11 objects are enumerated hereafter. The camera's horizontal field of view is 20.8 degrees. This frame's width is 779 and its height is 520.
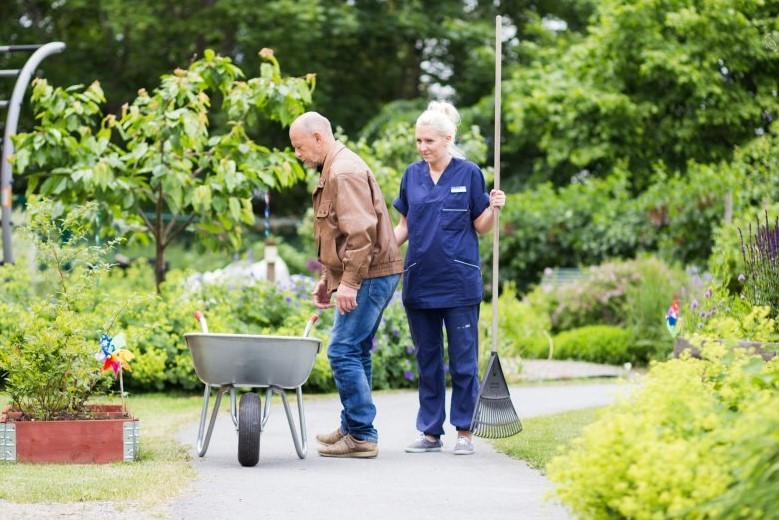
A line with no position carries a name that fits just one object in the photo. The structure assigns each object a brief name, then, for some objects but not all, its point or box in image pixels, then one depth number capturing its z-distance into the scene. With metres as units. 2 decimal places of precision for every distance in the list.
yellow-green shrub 5.60
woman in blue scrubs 11.06
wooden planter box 10.14
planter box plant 10.17
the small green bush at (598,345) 24.24
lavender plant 12.83
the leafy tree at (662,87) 29.80
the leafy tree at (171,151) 16.29
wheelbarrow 10.13
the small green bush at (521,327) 23.66
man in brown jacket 10.40
